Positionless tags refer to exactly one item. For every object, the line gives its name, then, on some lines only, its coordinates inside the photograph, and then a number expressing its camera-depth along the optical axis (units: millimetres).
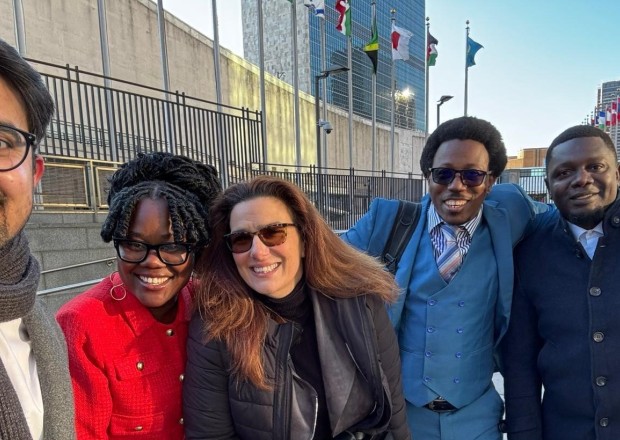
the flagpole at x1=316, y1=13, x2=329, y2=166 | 17766
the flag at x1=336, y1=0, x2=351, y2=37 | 15180
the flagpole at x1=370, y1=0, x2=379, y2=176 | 20481
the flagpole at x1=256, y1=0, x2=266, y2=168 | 13648
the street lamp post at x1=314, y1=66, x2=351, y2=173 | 12570
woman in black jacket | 1574
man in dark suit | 1656
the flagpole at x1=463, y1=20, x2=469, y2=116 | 20819
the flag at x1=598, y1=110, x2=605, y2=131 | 31416
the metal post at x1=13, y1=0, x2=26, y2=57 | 8438
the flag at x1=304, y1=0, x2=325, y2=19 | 14405
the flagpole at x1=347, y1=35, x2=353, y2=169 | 19034
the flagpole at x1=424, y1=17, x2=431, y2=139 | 20623
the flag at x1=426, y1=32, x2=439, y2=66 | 19234
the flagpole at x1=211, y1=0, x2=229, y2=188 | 8516
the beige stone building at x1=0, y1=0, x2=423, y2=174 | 11055
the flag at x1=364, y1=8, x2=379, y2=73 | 15592
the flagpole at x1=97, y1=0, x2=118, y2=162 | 9766
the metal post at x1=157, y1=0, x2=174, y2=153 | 11109
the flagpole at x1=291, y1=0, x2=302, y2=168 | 15836
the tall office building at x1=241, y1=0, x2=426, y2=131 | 21688
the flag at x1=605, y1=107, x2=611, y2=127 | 26928
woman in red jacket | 1469
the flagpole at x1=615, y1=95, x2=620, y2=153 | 25214
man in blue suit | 1924
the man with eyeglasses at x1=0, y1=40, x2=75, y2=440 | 1074
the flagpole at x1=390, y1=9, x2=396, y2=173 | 21278
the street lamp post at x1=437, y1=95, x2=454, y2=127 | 20627
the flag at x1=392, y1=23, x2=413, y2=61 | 17375
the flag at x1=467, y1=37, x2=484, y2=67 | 20664
